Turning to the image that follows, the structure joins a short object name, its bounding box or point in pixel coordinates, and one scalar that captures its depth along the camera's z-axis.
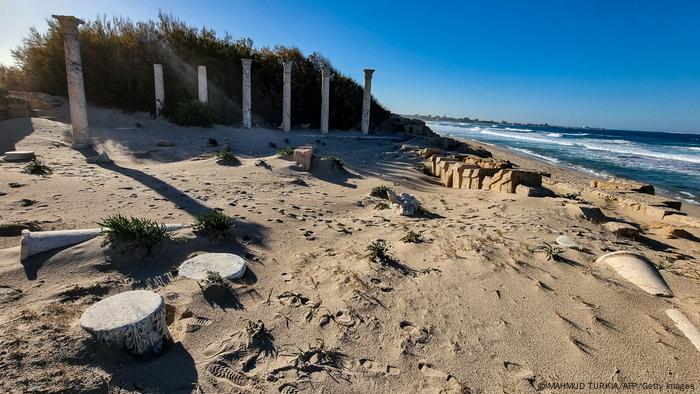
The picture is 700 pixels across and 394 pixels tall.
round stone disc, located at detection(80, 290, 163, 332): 2.17
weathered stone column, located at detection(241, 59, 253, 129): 16.00
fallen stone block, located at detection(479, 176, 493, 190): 8.23
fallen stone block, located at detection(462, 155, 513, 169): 10.08
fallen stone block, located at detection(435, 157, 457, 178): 9.96
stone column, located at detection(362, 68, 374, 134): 20.05
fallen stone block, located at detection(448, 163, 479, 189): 8.96
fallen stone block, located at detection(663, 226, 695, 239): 5.13
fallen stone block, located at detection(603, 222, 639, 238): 4.87
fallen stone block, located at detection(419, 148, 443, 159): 12.52
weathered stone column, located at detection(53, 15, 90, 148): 9.32
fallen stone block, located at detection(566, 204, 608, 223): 5.50
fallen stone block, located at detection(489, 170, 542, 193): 7.45
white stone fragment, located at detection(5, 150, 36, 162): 7.28
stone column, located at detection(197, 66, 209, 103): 15.45
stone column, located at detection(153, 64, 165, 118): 14.77
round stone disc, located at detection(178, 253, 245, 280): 3.30
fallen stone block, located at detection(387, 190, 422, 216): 5.87
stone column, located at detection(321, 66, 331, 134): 18.30
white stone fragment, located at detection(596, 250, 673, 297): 3.34
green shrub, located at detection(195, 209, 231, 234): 4.14
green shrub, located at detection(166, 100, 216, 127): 14.17
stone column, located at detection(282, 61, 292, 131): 17.16
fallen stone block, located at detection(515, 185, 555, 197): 6.98
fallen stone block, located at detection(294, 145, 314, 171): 8.45
